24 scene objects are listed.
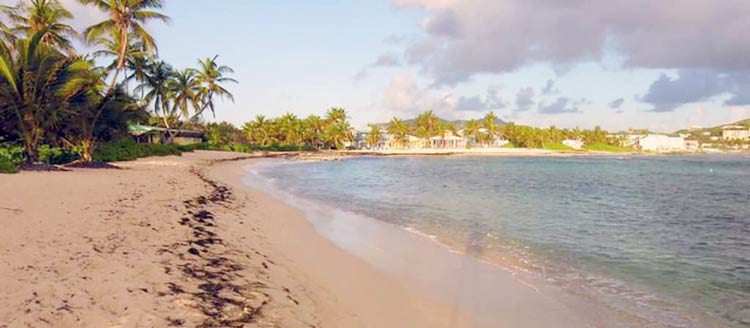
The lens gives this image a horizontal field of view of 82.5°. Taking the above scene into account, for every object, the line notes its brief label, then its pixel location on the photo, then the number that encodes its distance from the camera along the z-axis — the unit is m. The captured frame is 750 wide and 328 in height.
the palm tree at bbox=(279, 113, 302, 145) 93.31
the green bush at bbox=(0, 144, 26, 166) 17.16
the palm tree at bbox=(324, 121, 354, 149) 102.69
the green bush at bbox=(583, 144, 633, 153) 186.98
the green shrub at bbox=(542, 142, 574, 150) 162.75
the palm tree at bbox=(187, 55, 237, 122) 57.47
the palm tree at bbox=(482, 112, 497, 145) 140.38
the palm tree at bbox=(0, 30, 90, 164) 16.69
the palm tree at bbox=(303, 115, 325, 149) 98.19
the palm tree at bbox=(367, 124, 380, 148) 128.88
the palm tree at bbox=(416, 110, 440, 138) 131.62
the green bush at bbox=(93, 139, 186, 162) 26.20
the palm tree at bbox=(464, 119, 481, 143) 143.00
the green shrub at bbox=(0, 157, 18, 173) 14.01
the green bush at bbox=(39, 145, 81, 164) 20.30
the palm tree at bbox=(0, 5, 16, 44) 24.33
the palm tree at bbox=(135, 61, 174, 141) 52.00
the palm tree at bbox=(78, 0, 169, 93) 31.22
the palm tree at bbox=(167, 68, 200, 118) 55.53
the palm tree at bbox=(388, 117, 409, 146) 127.81
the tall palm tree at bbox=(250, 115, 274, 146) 91.50
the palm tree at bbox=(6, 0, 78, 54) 31.08
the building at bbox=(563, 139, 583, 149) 176.18
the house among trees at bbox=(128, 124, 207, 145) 45.19
